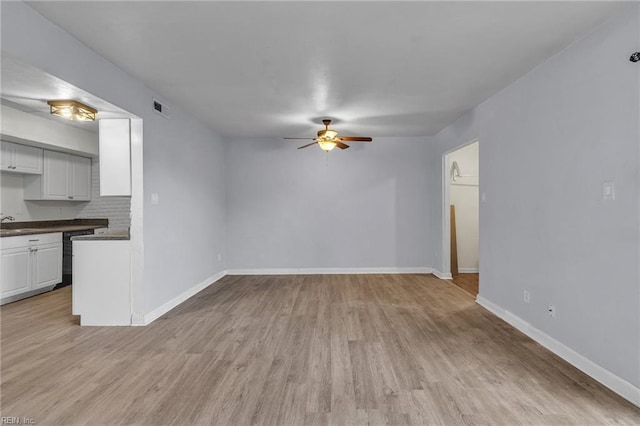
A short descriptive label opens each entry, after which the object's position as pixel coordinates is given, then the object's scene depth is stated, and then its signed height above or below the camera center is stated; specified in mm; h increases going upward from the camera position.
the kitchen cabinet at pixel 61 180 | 5410 +545
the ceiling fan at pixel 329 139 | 4781 +1033
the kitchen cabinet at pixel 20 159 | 4777 +791
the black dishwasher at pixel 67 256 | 5610 -747
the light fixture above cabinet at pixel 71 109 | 3148 +976
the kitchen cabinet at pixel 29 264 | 4441 -736
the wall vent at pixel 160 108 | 3916 +1235
